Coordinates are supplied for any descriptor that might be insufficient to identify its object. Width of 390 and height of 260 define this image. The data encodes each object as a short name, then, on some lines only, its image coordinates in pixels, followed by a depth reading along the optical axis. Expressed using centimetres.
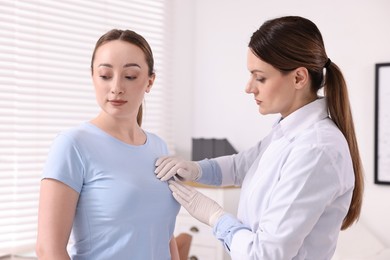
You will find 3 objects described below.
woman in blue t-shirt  142
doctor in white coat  146
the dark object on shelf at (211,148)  378
